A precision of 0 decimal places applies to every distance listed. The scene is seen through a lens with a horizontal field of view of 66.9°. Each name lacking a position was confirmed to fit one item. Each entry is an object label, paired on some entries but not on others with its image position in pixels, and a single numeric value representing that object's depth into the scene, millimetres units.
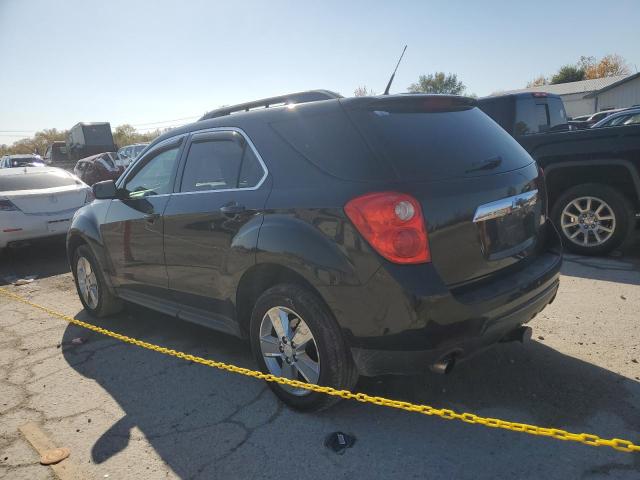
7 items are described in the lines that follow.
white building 38781
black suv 2346
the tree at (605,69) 74125
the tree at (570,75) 68562
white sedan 7402
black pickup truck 5375
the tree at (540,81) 78900
